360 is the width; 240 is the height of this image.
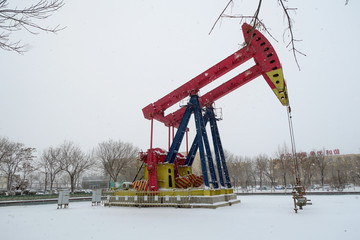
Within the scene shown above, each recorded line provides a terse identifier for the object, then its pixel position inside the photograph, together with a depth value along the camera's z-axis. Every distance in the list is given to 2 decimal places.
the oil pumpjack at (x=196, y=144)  11.65
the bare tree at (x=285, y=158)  35.86
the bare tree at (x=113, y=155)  33.06
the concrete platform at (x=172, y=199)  11.62
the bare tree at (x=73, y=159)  32.75
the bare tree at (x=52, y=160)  32.62
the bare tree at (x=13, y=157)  28.83
